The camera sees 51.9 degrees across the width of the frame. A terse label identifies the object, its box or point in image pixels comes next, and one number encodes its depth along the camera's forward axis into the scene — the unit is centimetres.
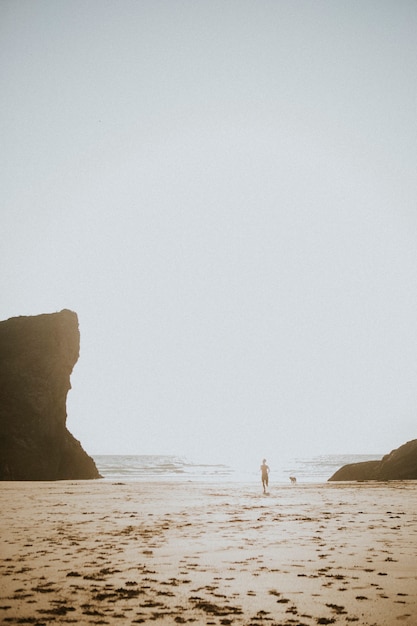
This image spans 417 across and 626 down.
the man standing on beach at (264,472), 2752
